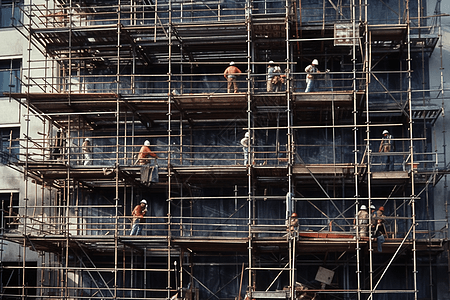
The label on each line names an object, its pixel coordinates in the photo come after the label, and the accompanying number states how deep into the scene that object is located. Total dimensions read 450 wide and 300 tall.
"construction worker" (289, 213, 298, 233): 26.13
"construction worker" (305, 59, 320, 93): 28.09
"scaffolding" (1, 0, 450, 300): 27.75
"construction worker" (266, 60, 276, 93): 28.03
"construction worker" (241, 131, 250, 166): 27.57
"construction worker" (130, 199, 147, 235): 27.26
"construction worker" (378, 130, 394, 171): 28.22
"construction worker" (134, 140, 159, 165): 27.50
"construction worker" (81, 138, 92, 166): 29.28
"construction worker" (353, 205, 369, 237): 26.21
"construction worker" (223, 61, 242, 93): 28.20
